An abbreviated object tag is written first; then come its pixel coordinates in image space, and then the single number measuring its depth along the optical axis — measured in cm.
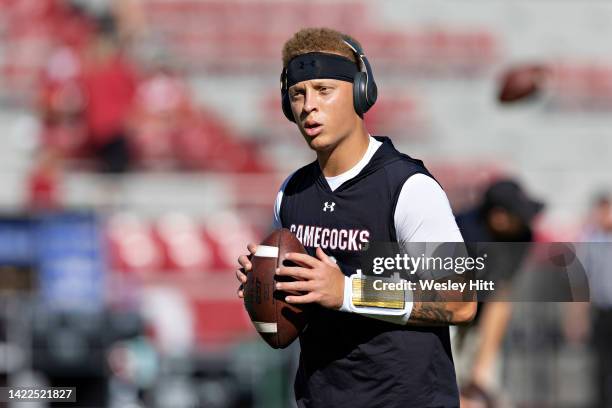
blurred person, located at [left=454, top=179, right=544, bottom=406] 1466
